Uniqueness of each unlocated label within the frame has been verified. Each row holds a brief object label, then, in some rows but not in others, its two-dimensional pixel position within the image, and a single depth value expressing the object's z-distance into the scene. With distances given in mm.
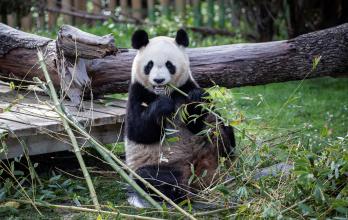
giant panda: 9172
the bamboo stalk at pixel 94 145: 7895
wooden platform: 9562
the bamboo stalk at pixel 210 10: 22297
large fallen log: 11094
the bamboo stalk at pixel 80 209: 7781
